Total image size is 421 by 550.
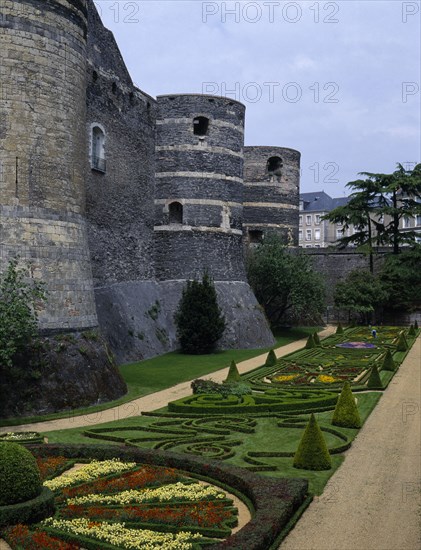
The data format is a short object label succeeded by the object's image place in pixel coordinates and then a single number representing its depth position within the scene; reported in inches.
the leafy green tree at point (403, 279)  1942.7
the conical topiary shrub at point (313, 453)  546.3
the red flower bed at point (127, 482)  483.5
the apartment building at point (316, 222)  3764.8
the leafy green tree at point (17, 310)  696.4
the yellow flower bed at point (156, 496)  463.5
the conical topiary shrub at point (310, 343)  1408.7
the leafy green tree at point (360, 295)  1863.9
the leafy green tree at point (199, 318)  1309.1
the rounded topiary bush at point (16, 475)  414.6
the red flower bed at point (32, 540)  381.7
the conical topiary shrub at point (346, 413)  700.0
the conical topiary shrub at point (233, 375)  962.1
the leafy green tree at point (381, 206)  1969.7
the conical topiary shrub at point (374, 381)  931.0
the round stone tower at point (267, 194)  1891.0
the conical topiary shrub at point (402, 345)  1353.7
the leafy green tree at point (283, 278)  1615.4
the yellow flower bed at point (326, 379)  995.0
